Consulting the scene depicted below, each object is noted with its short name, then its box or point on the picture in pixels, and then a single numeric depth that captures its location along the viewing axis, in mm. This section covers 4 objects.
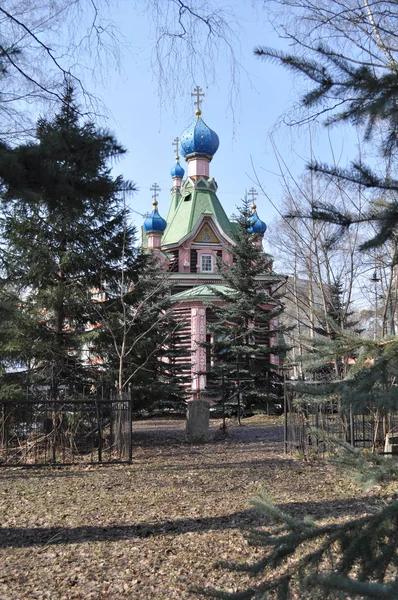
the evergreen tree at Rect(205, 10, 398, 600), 1919
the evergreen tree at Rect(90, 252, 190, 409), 11992
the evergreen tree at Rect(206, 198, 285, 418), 19828
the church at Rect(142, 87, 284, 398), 24047
